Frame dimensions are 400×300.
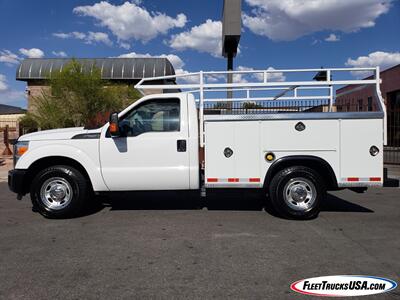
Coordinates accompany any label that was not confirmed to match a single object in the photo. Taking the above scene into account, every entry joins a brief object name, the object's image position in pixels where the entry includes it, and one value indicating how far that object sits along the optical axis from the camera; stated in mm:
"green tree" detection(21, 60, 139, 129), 18266
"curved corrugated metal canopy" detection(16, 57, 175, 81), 34094
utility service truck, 5773
